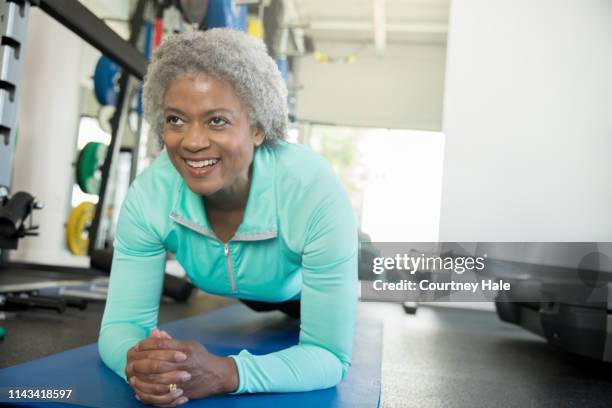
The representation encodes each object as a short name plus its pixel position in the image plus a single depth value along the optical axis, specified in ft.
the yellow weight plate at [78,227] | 10.78
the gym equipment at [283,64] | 13.68
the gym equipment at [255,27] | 12.39
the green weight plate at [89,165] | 10.41
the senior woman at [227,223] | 2.94
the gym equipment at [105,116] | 11.23
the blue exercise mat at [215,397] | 2.78
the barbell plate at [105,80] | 10.39
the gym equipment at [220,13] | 9.56
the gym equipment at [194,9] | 9.61
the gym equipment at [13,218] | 5.49
